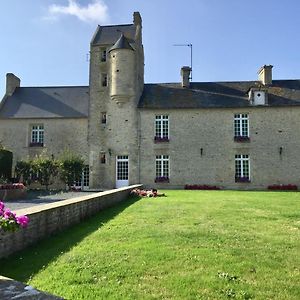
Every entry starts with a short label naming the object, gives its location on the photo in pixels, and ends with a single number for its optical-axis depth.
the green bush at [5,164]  19.39
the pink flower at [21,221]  4.15
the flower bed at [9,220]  4.05
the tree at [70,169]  23.88
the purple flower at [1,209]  4.10
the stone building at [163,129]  25.53
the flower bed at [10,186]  15.29
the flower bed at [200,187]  25.21
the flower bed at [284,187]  24.80
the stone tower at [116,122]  26.28
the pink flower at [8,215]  4.10
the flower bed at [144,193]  17.45
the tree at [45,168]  23.98
